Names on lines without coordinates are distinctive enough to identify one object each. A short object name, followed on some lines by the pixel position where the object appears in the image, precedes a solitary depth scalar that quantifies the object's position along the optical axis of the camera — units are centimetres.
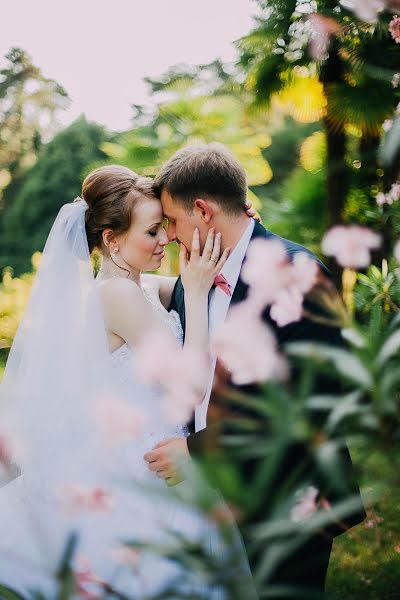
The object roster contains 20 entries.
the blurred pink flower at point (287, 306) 138
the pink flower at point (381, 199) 414
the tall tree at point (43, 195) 1705
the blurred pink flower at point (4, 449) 162
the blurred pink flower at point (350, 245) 142
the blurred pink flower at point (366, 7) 153
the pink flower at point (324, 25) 266
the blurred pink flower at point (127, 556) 122
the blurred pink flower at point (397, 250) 128
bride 241
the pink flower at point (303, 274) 137
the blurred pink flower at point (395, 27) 254
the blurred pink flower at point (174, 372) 122
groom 279
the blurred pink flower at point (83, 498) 122
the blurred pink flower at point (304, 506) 119
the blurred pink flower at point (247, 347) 117
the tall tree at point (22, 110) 1833
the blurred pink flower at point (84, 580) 117
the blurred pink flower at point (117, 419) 124
